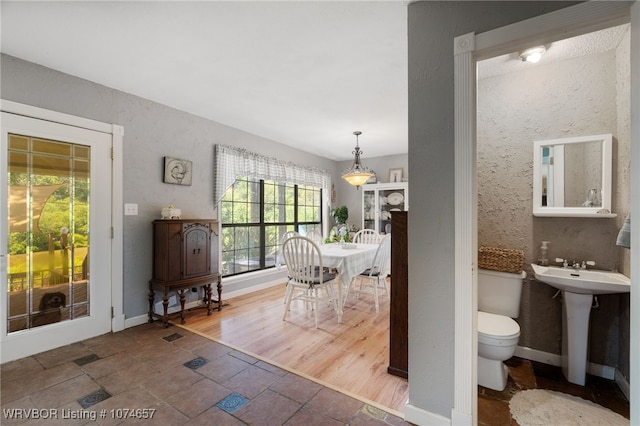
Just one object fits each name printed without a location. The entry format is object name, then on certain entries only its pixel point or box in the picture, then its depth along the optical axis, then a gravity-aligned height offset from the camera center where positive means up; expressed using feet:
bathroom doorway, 4.65 +0.81
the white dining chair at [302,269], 9.77 -2.04
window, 13.69 -0.44
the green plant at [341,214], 19.10 -0.14
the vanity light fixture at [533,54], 6.77 +3.88
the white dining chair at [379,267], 11.21 -2.24
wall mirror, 6.82 +0.92
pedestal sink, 6.26 -2.26
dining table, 10.16 -1.85
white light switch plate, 9.56 +0.08
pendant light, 13.17 +1.76
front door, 7.39 -0.66
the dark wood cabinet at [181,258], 9.69 -1.66
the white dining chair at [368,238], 15.62 -1.43
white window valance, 12.40 +2.19
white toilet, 6.13 -2.61
